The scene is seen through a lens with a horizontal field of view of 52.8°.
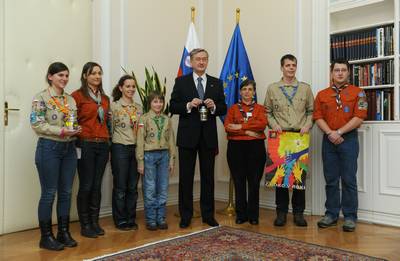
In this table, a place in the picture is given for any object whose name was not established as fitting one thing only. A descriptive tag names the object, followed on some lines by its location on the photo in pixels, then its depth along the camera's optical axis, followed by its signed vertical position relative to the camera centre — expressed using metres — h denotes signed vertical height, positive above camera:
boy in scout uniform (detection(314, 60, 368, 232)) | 3.42 -0.06
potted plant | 3.93 +0.41
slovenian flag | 4.32 +0.89
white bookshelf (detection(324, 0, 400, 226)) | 3.54 -0.14
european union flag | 4.24 +0.64
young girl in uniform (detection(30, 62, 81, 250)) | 2.81 -0.15
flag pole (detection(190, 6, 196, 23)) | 4.64 +1.39
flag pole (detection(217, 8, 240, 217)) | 4.13 -0.82
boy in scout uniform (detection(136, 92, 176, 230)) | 3.45 -0.25
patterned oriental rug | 2.60 -0.82
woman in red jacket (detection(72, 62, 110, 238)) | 3.18 -0.11
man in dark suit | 3.42 -0.03
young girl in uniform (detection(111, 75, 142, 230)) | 3.44 -0.22
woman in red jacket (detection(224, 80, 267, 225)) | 3.57 -0.18
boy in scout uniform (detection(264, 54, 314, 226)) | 3.57 +0.16
